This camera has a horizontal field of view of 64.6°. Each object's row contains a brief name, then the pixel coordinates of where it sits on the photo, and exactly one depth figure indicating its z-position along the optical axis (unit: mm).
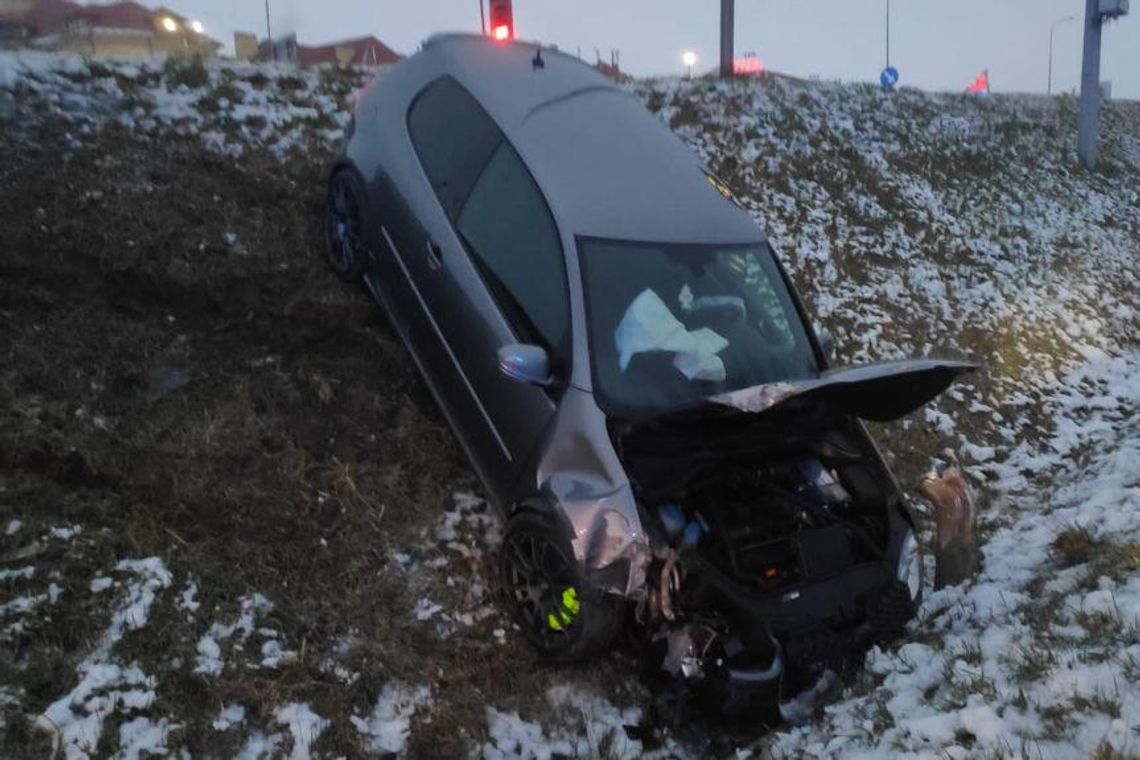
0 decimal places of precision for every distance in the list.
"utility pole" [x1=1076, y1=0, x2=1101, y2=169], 14203
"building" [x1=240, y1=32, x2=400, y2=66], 15796
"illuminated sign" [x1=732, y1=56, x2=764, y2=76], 33272
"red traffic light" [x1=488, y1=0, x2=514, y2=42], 6992
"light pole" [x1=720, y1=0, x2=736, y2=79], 13648
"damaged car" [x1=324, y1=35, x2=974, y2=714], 3678
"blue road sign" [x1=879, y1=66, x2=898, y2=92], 22631
